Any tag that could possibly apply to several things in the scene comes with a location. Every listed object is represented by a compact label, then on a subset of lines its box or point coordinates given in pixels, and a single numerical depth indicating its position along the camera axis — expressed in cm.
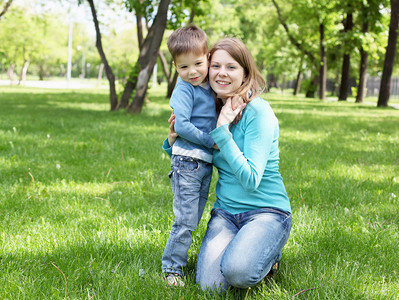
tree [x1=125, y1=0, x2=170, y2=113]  1140
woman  247
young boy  263
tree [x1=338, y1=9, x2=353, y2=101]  2356
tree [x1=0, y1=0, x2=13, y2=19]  1963
